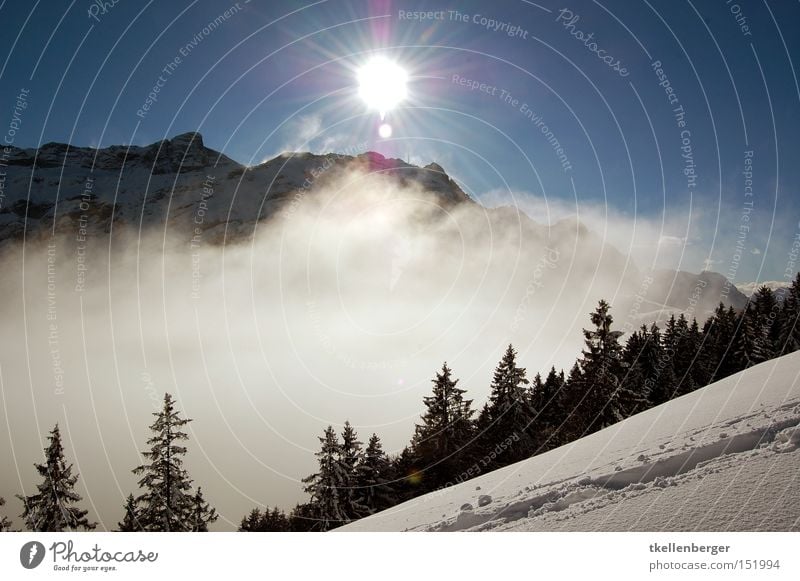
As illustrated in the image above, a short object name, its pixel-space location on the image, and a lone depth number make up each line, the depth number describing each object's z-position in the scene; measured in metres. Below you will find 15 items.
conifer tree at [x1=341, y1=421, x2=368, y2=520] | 25.72
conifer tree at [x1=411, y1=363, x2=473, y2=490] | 34.41
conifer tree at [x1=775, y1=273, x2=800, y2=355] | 44.15
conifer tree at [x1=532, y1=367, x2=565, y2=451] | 41.76
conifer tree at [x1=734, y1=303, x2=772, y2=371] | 44.03
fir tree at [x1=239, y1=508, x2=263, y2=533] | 47.02
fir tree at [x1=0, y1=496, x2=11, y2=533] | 17.62
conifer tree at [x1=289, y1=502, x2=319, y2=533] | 30.27
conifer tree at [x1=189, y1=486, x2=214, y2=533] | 18.61
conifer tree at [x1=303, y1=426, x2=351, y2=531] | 22.59
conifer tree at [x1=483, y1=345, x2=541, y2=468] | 37.66
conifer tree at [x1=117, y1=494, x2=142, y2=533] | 23.61
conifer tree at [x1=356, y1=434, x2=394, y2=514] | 31.39
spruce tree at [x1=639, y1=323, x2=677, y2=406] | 42.56
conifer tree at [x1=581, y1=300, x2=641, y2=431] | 29.09
